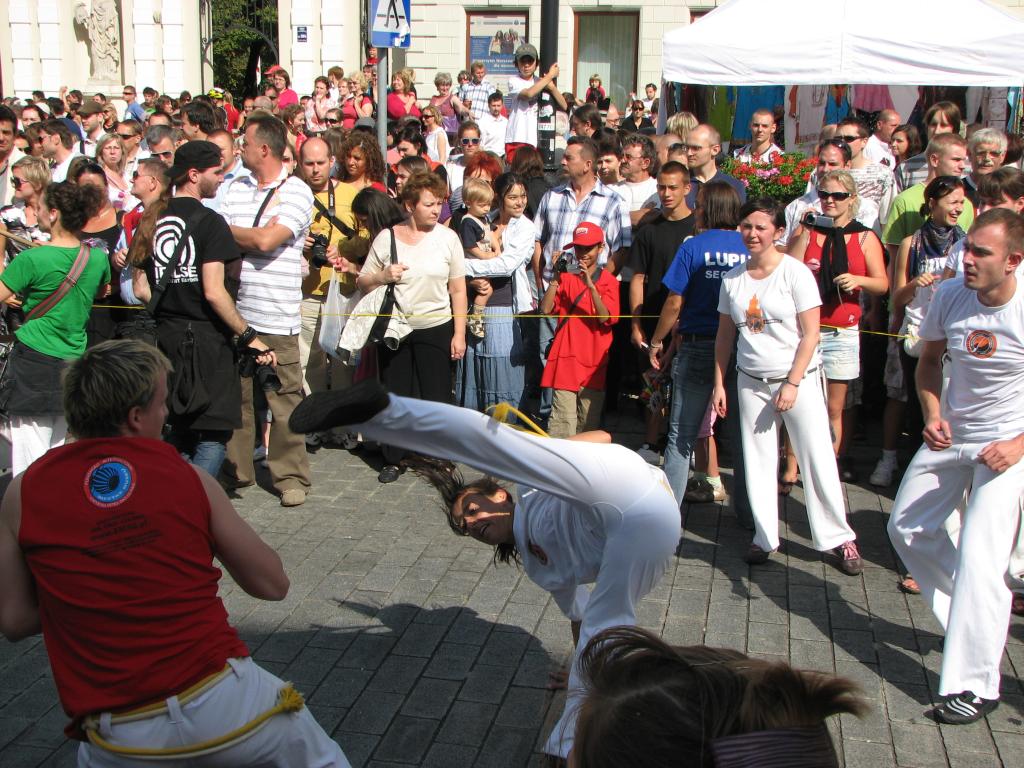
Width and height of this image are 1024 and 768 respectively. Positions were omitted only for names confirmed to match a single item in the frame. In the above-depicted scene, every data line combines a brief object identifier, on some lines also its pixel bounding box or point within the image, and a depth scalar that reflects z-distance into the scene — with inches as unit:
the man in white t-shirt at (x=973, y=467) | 162.6
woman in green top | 227.1
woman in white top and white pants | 213.5
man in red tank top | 100.3
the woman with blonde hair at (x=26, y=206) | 287.1
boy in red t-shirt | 288.4
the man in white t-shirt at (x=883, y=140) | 388.2
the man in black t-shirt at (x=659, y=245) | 278.1
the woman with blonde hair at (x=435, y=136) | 539.5
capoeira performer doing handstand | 108.7
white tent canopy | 353.1
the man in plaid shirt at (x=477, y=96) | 554.6
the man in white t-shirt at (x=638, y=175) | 329.7
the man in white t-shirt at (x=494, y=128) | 538.3
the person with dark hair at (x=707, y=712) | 50.8
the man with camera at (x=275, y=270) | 254.8
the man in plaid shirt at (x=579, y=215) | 304.2
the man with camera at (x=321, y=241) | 295.4
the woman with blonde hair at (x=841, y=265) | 259.9
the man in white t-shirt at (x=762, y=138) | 361.1
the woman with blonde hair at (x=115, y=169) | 355.3
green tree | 1402.6
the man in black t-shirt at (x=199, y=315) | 230.2
